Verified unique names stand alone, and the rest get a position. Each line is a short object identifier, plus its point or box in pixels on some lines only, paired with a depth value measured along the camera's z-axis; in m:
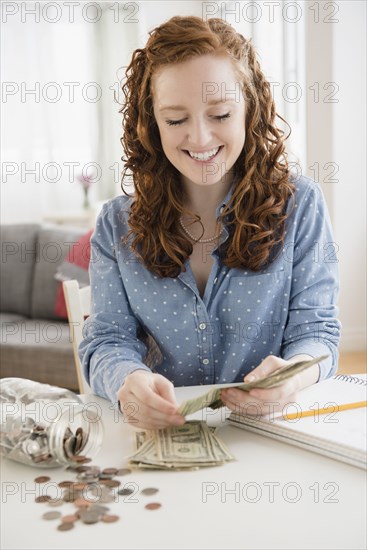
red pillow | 4.00
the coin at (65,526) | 0.88
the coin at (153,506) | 0.92
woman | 1.44
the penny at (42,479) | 1.02
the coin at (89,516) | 0.90
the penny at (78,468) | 1.04
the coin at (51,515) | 0.91
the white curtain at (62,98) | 6.85
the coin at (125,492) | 0.97
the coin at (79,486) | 0.99
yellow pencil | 1.17
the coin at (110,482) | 0.99
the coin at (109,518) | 0.90
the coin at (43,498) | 0.96
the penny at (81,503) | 0.94
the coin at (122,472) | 1.03
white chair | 1.82
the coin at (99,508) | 0.92
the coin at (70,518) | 0.90
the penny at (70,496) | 0.96
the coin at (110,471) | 1.03
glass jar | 1.02
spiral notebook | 1.05
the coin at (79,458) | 1.03
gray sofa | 3.71
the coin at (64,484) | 1.00
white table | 0.85
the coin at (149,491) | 0.97
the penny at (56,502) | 0.95
